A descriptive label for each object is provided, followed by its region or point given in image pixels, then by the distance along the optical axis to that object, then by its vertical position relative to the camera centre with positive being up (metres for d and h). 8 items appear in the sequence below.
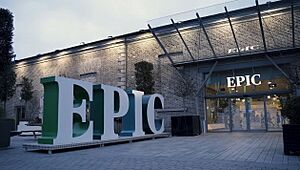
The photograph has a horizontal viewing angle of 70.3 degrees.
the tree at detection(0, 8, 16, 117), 6.46 +2.01
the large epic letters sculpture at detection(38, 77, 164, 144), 5.92 -0.22
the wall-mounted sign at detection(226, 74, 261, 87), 11.03 +1.20
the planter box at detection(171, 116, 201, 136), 10.23 -1.07
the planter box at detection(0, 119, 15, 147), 6.41 -0.78
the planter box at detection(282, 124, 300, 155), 4.62 -0.77
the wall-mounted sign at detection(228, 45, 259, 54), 10.59 +2.73
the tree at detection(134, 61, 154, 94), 11.81 +1.48
